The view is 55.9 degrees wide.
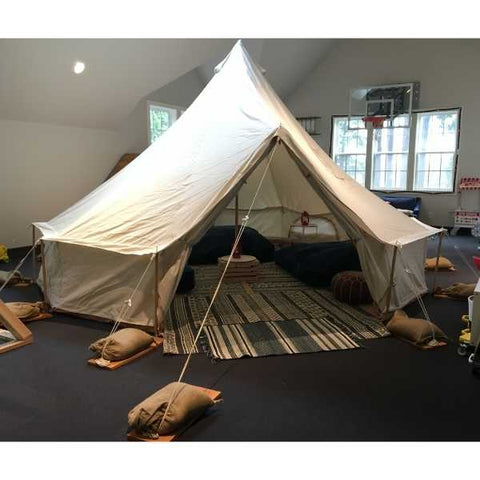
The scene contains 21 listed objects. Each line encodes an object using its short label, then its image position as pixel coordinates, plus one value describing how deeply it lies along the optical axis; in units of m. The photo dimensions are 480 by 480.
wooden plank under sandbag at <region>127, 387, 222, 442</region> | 2.08
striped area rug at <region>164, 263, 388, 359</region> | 3.14
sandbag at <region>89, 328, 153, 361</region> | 2.85
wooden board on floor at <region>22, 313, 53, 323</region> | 3.53
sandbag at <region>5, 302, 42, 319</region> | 3.48
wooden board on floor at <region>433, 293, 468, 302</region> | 4.33
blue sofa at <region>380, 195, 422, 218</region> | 9.27
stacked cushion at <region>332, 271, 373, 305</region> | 3.95
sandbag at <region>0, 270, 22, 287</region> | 4.57
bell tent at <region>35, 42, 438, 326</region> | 3.31
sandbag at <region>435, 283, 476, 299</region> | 4.31
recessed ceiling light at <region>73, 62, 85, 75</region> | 6.06
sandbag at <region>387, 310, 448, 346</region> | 3.21
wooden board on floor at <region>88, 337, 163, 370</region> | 2.79
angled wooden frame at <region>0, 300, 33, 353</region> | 3.12
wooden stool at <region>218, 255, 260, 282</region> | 4.75
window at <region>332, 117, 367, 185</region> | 10.23
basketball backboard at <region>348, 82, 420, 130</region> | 9.47
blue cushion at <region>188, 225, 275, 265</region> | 5.54
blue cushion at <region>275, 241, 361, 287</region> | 4.54
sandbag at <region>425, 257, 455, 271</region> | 5.70
